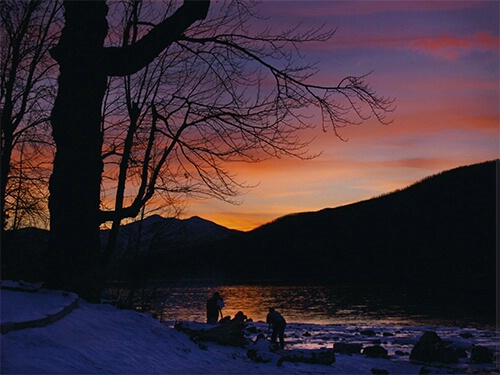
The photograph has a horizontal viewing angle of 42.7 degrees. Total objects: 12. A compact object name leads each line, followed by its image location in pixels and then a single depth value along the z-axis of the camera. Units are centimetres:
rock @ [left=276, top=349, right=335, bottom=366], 1605
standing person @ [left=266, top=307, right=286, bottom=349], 2309
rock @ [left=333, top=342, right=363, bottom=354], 2570
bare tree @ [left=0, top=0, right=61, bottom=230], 2114
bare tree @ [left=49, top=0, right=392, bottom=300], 1308
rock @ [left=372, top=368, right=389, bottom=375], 1784
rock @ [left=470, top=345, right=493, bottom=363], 2448
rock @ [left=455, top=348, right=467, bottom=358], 2597
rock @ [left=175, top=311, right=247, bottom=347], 1645
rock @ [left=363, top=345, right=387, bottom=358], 2534
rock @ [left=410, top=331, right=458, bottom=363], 2473
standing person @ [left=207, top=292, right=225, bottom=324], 2565
